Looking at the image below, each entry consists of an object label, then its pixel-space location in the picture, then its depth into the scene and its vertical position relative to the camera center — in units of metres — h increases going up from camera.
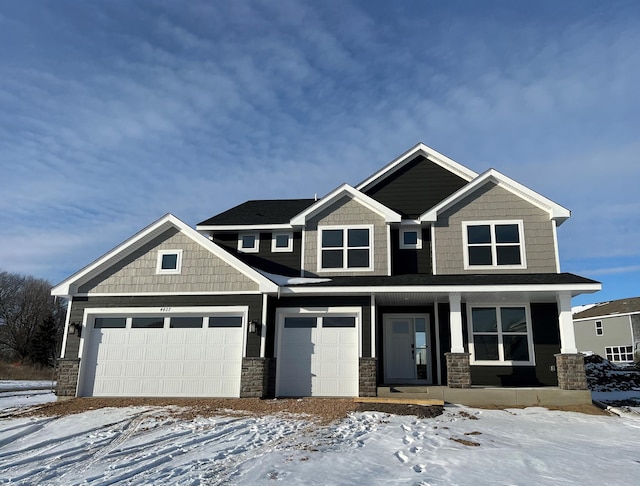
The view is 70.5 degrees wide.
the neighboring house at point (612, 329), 31.52 +1.44
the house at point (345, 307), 12.66 +1.07
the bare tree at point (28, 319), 41.00 +2.00
